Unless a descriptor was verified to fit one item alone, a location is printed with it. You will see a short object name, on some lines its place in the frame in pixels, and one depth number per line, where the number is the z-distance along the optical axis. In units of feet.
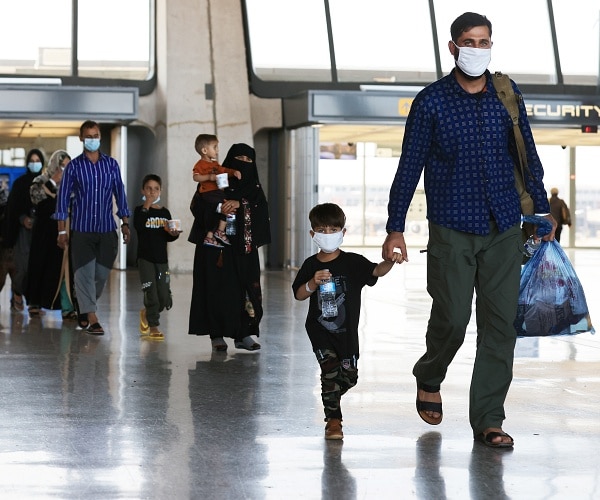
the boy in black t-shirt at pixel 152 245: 31.53
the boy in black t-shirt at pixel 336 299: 17.54
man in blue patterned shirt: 16.79
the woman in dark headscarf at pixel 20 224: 39.14
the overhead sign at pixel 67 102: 60.29
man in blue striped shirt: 31.35
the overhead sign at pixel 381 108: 63.00
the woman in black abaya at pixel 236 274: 28.02
